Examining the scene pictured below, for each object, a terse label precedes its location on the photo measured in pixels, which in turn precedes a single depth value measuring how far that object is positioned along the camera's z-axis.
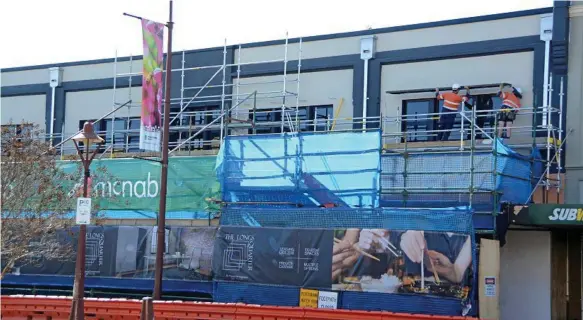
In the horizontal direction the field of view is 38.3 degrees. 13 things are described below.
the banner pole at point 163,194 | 18.89
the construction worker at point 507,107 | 21.11
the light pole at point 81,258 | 17.89
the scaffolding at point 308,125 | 20.05
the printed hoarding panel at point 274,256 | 19.72
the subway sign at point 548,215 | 18.16
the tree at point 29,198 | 19.69
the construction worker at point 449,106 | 22.05
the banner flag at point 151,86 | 21.31
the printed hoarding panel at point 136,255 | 21.62
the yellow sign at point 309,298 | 19.70
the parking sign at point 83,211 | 17.73
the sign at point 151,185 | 22.52
